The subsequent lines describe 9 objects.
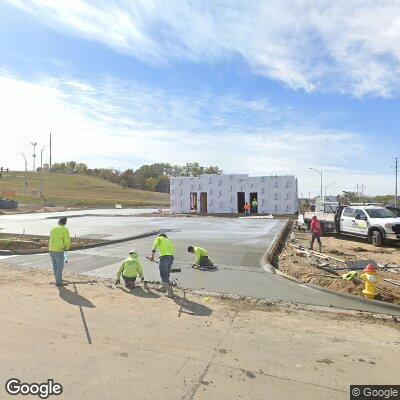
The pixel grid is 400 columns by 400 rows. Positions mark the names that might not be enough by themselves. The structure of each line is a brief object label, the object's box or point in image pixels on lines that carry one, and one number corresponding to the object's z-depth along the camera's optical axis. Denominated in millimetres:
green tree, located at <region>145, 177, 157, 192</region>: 146250
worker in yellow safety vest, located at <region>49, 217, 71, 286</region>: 9672
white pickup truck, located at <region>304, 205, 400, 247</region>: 17578
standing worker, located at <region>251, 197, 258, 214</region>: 45381
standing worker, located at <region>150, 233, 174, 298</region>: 9109
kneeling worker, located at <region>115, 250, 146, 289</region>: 9492
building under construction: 45156
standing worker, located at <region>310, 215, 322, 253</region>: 15783
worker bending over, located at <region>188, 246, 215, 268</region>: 12117
